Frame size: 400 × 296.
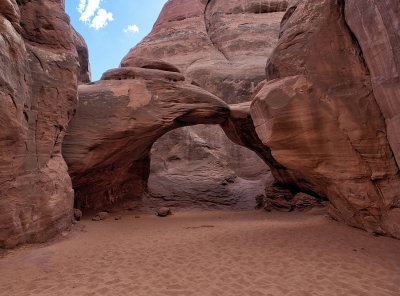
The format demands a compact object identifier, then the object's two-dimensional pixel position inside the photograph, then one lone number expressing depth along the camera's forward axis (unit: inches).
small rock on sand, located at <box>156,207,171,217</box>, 514.1
